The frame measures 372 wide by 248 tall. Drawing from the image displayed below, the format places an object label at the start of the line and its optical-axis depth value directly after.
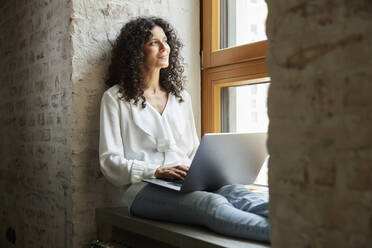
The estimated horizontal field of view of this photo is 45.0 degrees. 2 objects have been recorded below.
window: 3.04
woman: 2.32
